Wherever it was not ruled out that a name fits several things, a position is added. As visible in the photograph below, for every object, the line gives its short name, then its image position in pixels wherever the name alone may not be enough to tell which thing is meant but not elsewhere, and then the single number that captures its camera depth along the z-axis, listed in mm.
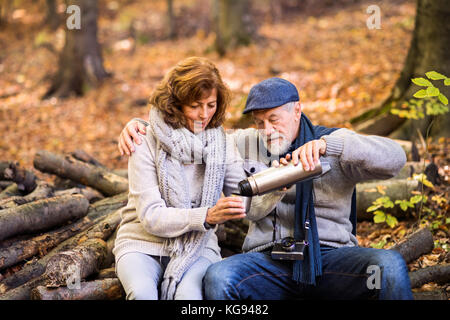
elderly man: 2768
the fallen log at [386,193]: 4461
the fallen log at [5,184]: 5000
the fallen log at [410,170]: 4715
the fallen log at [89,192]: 4626
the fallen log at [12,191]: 4641
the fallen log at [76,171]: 5109
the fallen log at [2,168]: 5245
